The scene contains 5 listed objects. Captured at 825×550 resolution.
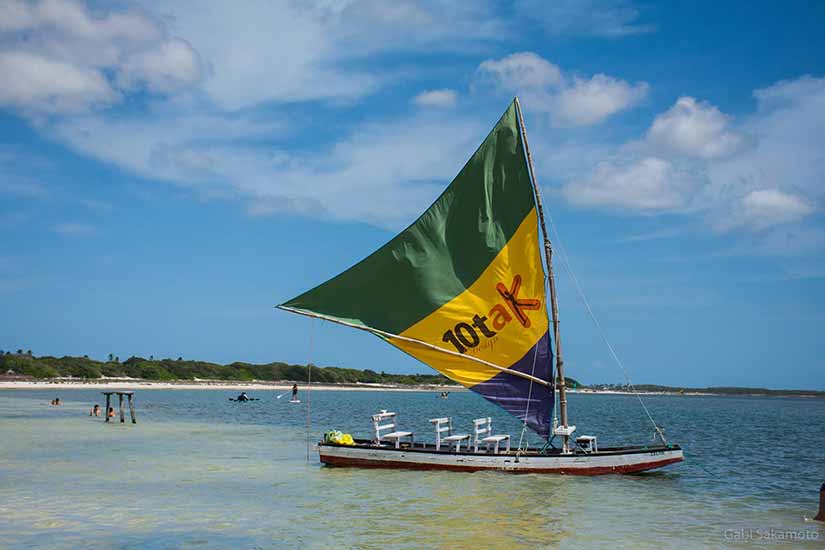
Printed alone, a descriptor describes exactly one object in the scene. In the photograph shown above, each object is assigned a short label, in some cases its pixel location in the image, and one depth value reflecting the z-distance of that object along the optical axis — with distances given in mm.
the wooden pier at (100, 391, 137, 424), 43978
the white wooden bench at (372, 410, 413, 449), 23742
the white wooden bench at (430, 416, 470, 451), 23438
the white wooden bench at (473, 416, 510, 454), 23417
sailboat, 22953
